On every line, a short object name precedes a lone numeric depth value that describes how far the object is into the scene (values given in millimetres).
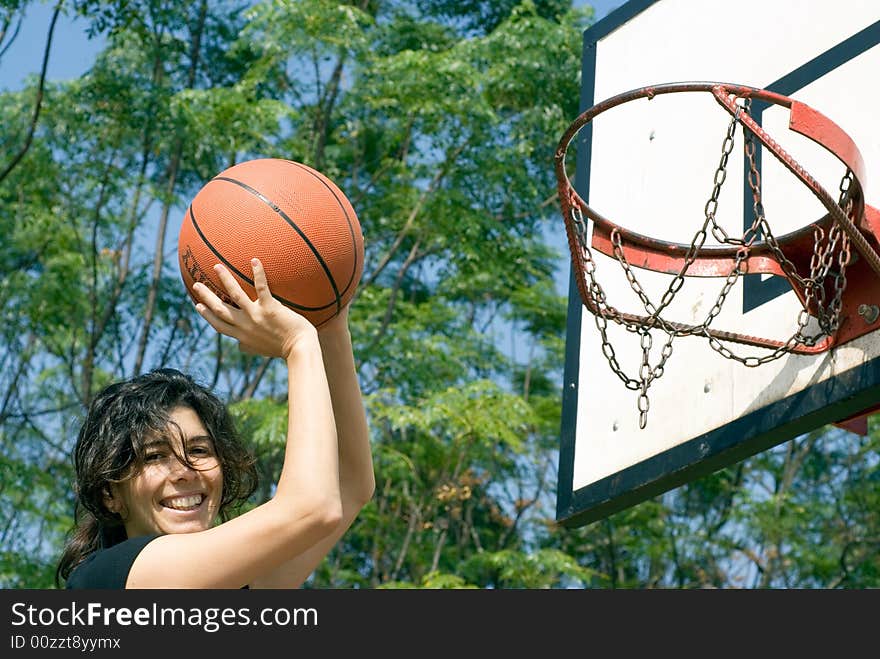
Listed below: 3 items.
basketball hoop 3521
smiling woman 2039
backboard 3996
